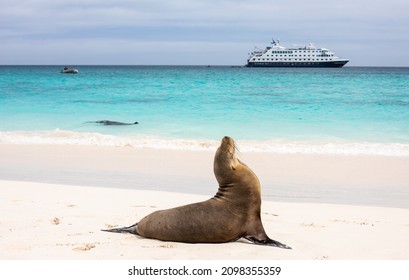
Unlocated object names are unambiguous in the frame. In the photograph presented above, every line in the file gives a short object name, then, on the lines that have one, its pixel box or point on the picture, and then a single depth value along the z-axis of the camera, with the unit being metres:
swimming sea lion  22.31
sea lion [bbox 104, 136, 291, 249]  5.43
